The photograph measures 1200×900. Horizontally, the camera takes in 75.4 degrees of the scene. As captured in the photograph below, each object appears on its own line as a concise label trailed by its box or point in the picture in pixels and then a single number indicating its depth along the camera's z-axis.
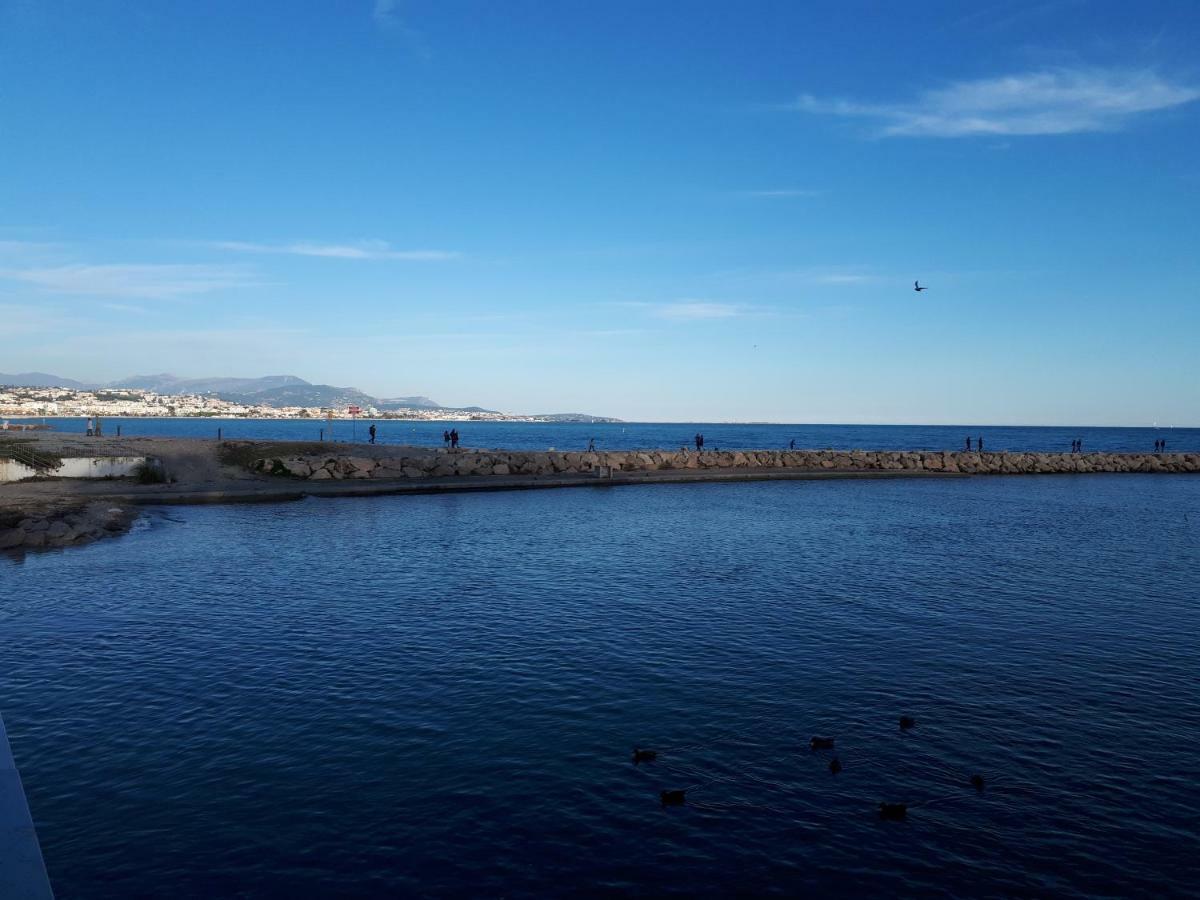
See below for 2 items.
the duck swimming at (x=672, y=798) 11.55
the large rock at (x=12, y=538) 31.27
